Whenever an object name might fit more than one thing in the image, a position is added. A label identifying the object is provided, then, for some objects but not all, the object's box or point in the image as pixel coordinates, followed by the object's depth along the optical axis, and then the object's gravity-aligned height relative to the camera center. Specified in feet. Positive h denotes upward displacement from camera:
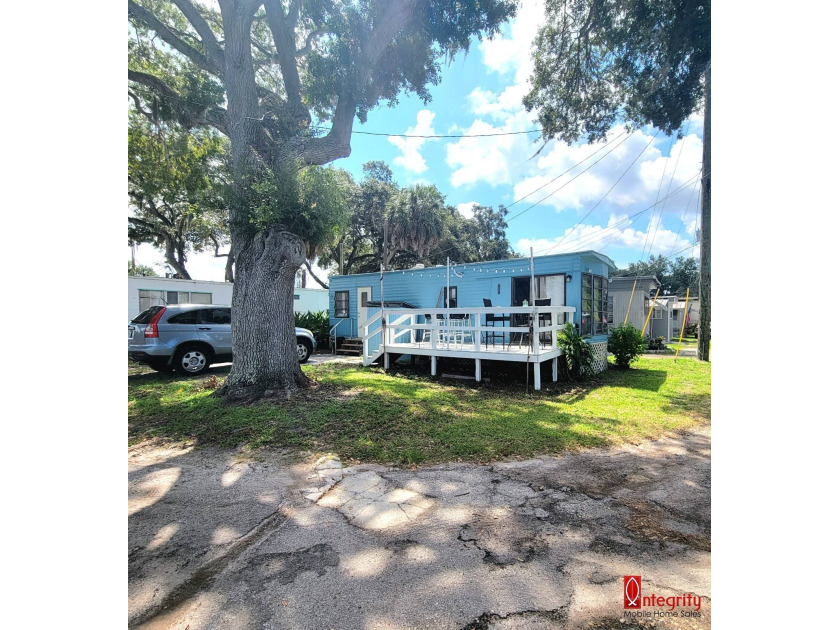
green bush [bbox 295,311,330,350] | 42.32 -1.87
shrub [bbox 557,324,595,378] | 22.89 -2.78
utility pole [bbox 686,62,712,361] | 28.17 +3.84
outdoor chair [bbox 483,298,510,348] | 28.24 -0.80
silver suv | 21.81 -1.79
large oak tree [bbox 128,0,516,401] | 16.88 +12.13
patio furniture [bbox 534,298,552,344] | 26.73 -0.63
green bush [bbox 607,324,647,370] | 27.63 -2.80
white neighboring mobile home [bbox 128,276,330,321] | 37.78 +2.04
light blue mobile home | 29.25 +2.17
